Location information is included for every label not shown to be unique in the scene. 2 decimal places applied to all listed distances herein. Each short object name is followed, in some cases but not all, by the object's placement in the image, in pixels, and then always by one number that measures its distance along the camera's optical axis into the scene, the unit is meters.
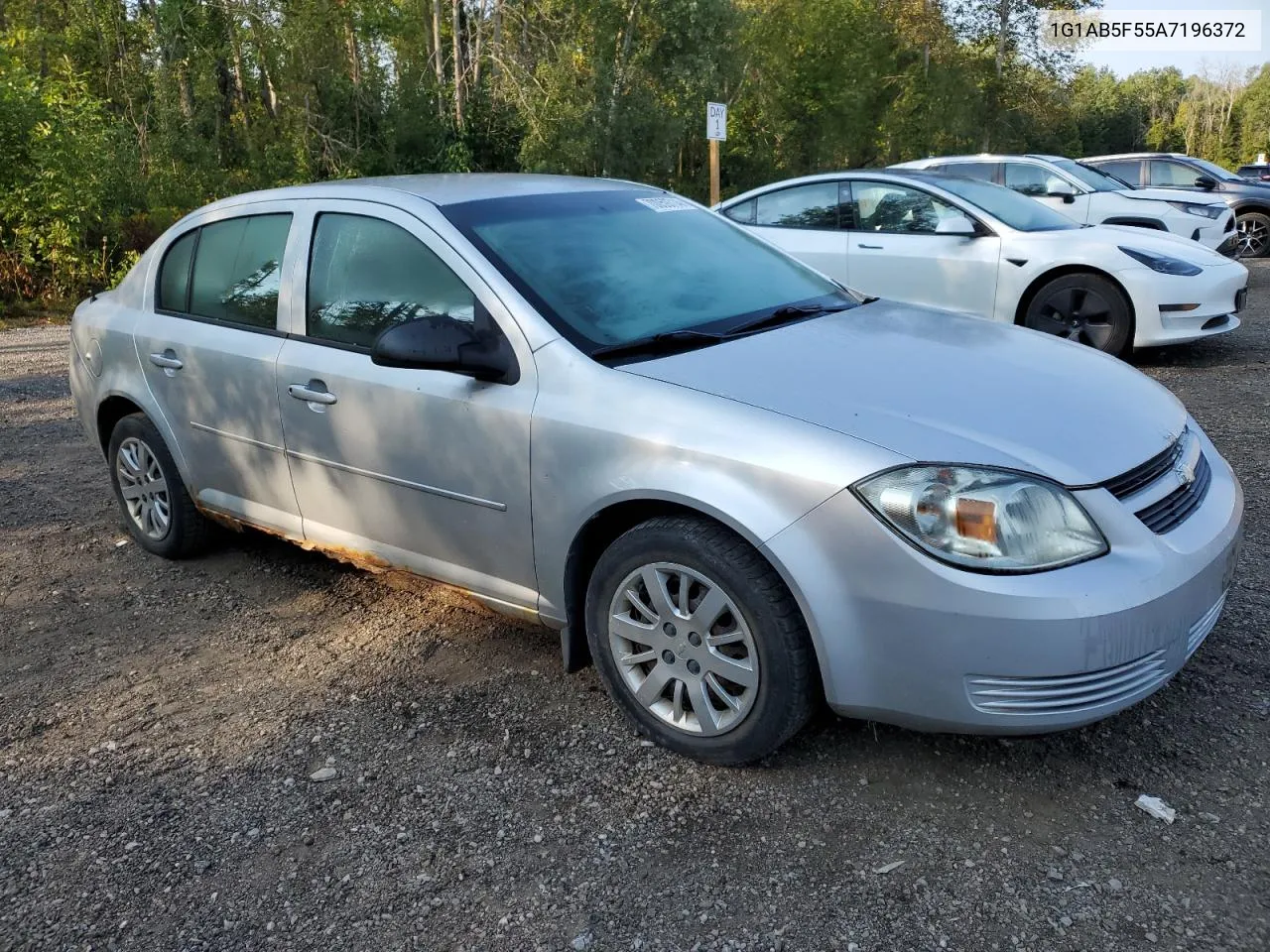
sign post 12.33
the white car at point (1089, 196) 12.38
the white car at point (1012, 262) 7.74
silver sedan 2.54
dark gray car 15.23
